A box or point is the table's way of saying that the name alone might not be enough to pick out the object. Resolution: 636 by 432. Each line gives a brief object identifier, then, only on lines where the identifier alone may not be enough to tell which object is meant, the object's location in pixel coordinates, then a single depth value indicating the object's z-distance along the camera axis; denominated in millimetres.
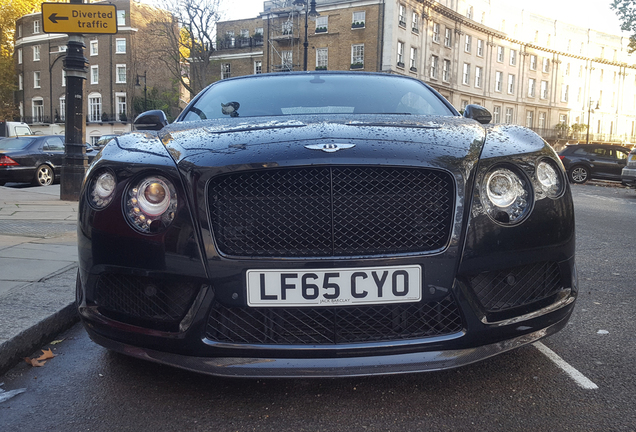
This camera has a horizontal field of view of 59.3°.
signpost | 7918
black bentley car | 2000
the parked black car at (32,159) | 13945
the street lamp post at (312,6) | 21909
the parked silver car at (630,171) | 14359
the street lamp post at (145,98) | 45403
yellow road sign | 7887
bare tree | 34094
